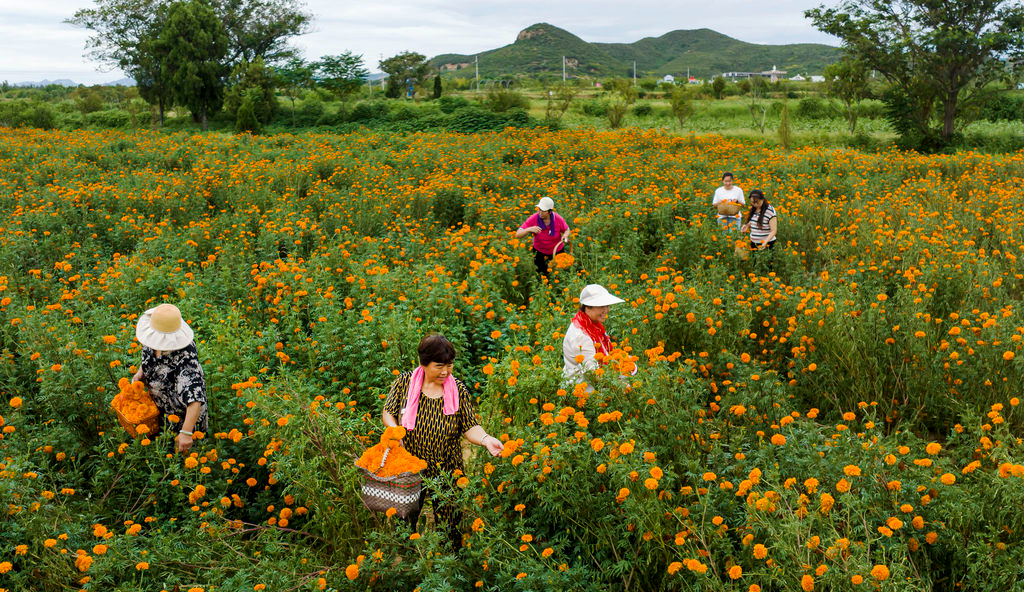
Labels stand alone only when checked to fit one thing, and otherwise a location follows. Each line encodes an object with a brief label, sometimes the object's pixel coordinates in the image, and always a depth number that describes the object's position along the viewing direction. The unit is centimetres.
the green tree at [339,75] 3266
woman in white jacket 397
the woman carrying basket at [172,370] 372
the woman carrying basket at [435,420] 335
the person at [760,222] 739
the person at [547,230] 716
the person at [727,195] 857
